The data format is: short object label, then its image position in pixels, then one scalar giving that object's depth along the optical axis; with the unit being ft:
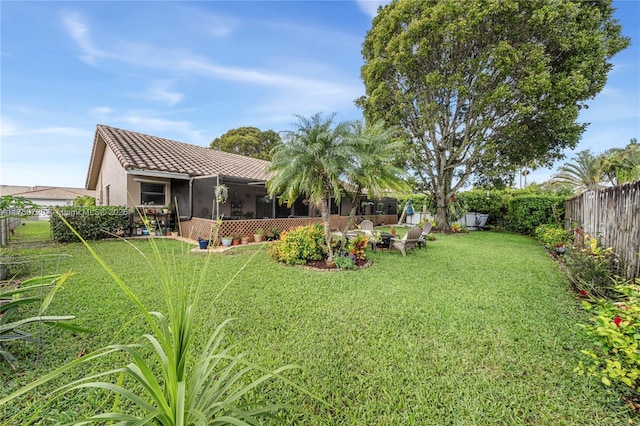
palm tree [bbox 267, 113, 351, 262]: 23.67
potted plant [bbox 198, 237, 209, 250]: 32.96
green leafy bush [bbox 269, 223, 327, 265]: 25.49
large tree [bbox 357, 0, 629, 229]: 37.76
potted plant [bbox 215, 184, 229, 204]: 33.31
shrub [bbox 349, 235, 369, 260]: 26.21
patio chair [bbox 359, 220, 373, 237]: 40.26
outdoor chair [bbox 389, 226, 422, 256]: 30.37
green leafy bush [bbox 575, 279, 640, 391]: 7.95
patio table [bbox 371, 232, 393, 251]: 33.97
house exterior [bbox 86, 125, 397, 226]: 38.14
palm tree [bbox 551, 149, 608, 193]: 74.02
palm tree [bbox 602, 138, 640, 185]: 61.58
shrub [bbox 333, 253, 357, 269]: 24.03
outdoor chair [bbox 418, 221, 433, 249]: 34.88
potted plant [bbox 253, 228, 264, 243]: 38.22
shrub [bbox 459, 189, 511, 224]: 61.05
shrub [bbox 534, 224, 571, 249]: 30.42
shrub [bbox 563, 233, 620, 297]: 15.91
